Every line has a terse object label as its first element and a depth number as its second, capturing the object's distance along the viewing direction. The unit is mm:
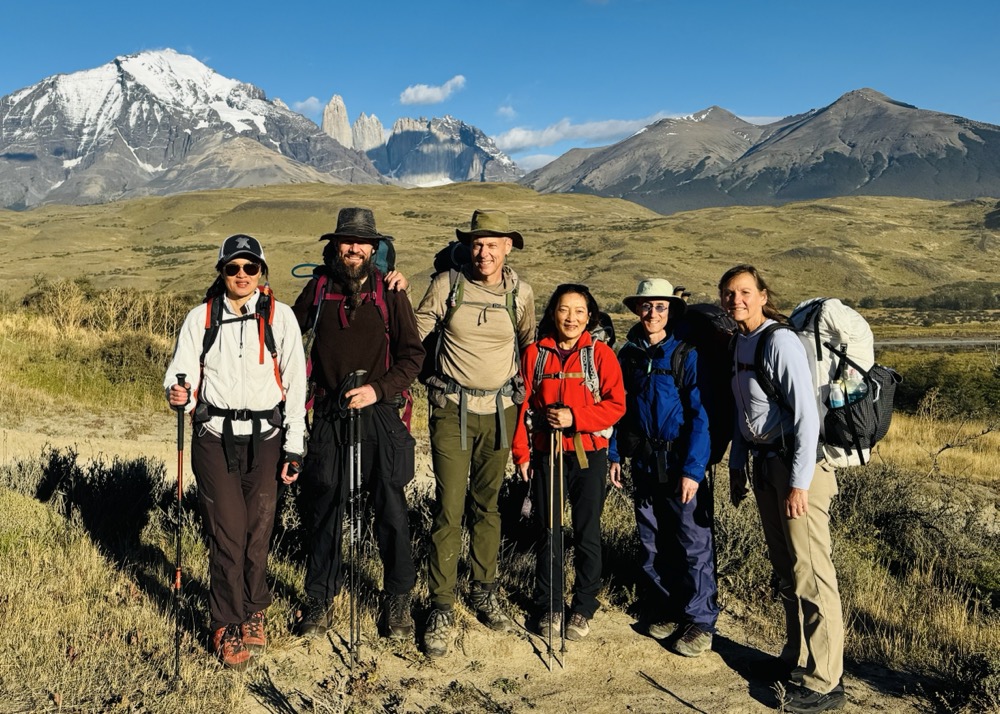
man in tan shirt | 4207
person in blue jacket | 4117
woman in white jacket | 3689
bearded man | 4066
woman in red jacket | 4180
